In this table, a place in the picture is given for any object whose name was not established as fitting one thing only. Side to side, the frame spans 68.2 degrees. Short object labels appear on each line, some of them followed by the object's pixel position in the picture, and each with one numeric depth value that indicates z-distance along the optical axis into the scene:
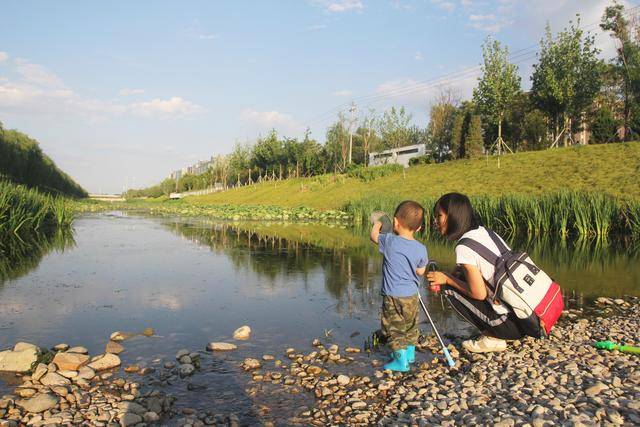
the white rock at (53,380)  4.17
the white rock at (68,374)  4.31
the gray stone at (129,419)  3.52
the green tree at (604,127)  36.19
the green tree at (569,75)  34.06
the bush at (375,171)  41.78
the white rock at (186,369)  4.52
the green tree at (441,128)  48.94
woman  4.41
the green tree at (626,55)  34.91
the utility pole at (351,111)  54.65
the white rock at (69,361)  4.50
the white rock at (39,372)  4.23
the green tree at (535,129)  42.28
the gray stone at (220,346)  5.23
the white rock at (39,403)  3.65
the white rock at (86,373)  4.33
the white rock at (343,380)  4.34
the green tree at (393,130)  52.75
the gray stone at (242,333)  5.70
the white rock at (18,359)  4.42
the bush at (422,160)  45.51
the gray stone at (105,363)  4.57
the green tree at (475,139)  39.06
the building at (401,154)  53.03
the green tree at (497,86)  33.34
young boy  4.68
